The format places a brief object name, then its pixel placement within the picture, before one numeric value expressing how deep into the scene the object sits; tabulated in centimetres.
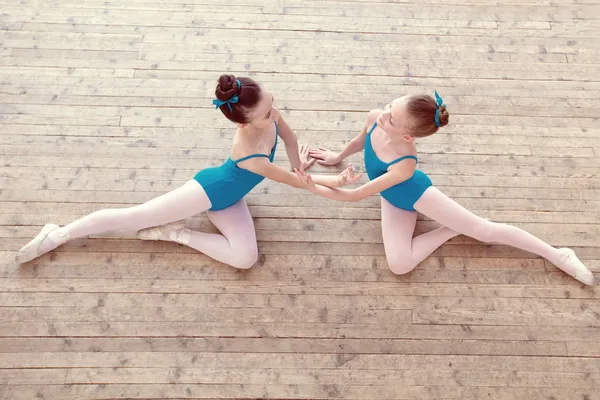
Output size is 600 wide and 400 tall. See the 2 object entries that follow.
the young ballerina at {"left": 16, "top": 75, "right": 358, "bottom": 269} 210
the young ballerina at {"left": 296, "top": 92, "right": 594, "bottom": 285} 209
